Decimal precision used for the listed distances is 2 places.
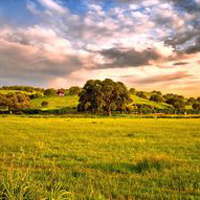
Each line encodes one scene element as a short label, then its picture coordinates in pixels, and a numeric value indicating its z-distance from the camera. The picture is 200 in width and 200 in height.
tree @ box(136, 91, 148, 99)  146.43
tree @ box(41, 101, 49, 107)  102.57
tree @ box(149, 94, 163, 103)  131.00
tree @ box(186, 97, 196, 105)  133.50
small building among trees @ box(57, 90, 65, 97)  136.90
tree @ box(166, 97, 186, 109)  112.81
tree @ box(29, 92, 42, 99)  126.26
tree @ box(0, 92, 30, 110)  92.00
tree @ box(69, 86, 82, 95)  130.64
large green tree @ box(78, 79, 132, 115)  60.62
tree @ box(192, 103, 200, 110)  108.81
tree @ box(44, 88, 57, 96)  136.25
